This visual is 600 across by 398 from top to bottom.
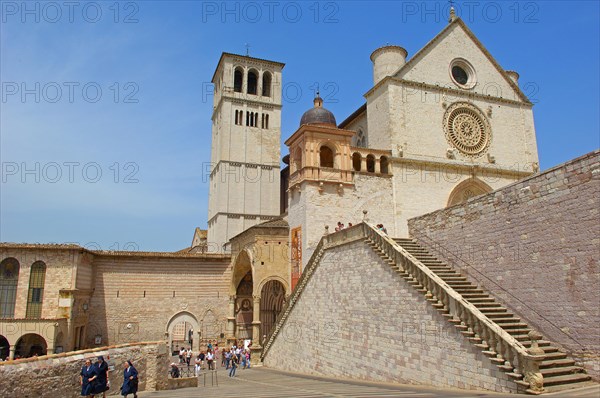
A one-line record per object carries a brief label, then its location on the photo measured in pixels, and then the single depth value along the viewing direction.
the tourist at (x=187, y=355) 24.93
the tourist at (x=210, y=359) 23.39
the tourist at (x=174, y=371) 19.15
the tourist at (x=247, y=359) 24.13
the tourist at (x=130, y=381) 10.55
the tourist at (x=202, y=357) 25.98
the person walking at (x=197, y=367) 20.63
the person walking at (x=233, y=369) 20.61
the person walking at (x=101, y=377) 10.38
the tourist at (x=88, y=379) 10.33
